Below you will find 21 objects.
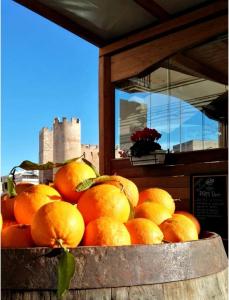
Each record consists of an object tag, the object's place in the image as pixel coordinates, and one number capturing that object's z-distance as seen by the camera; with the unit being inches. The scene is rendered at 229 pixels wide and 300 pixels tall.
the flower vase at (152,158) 174.7
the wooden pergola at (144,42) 171.5
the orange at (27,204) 33.7
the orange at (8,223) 35.4
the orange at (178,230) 33.3
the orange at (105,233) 28.9
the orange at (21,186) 40.4
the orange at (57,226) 28.3
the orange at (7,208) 38.1
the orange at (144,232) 30.8
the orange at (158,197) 41.5
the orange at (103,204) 32.8
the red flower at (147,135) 181.8
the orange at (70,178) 36.5
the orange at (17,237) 30.0
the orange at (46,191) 35.1
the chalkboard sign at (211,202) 157.1
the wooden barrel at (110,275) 26.3
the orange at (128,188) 38.0
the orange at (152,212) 36.8
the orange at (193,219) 39.3
